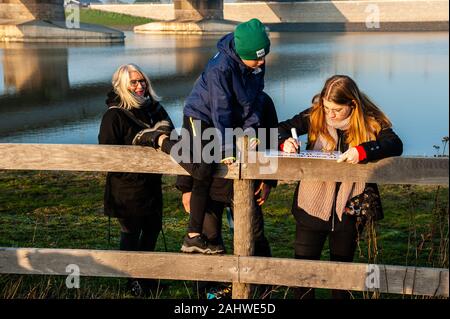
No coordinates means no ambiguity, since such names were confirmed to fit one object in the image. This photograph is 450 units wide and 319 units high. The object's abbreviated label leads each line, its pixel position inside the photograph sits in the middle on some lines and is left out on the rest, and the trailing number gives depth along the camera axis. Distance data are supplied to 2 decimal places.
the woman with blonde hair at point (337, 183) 3.61
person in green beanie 3.70
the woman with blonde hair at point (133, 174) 4.43
